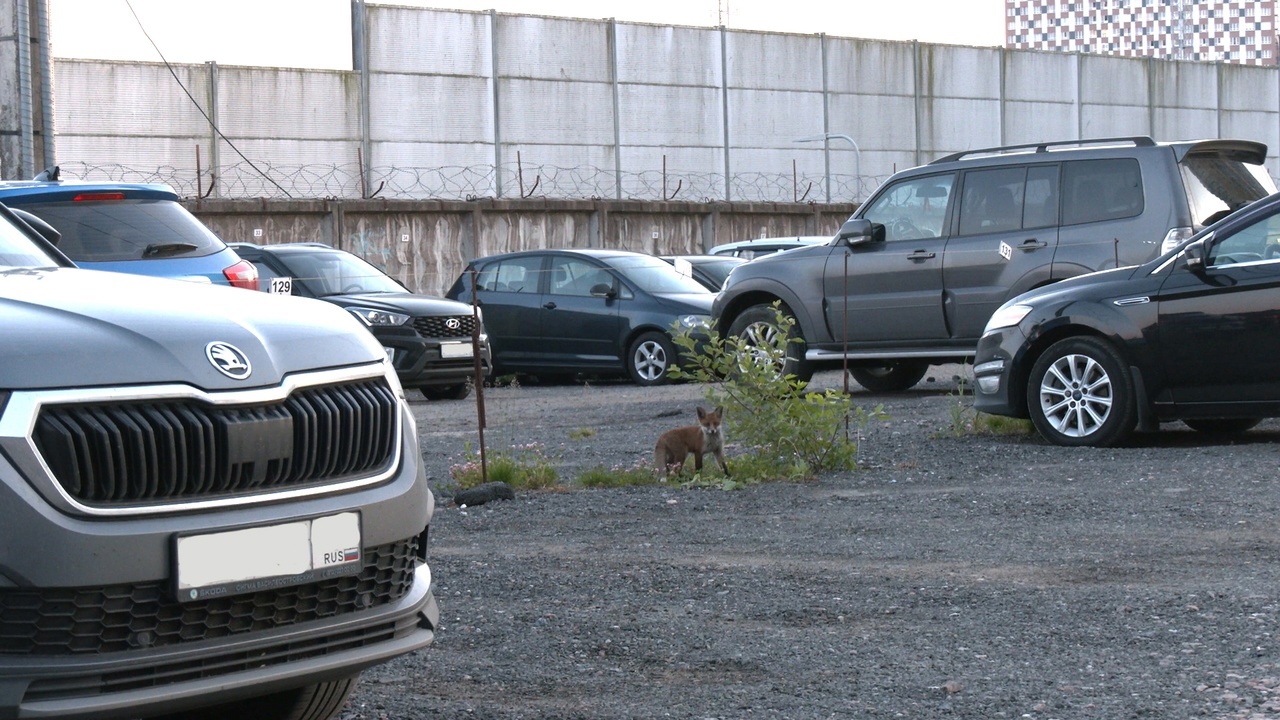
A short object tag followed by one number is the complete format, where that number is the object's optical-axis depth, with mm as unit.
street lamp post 42375
